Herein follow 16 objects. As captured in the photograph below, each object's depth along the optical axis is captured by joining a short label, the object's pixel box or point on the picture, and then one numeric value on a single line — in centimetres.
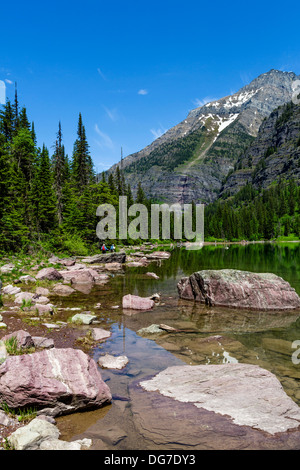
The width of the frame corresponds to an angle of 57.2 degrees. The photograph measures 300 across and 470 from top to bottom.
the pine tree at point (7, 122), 4728
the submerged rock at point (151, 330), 1106
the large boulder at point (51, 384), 521
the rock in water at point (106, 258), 3409
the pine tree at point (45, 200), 4185
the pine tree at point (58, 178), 4457
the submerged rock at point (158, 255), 4892
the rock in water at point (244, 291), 1538
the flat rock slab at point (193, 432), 448
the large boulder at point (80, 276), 2222
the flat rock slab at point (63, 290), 1788
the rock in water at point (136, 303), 1495
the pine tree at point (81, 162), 4606
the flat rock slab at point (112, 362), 785
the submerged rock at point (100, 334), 1030
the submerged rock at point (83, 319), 1180
